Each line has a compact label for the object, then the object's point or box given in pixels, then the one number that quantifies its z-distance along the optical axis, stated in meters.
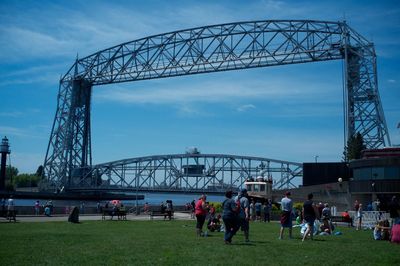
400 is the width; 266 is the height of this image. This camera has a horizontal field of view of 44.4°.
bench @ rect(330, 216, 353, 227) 27.19
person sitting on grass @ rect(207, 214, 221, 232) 20.17
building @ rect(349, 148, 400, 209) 43.91
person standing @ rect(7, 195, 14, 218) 26.70
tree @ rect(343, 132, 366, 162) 60.67
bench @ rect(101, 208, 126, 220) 30.86
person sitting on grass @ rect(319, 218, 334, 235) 19.43
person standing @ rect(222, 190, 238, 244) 14.37
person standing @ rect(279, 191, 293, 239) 16.09
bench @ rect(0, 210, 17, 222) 26.58
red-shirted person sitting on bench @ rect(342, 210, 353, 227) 27.12
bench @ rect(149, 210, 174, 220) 33.06
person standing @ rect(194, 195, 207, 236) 17.73
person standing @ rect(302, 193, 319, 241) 16.08
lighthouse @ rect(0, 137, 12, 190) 84.50
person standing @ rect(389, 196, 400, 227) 15.66
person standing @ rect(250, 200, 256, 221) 31.97
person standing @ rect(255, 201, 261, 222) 31.31
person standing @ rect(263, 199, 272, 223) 30.23
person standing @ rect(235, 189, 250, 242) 15.06
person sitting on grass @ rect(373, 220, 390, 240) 17.14
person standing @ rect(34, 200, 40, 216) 35.62
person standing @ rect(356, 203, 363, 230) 24.34
